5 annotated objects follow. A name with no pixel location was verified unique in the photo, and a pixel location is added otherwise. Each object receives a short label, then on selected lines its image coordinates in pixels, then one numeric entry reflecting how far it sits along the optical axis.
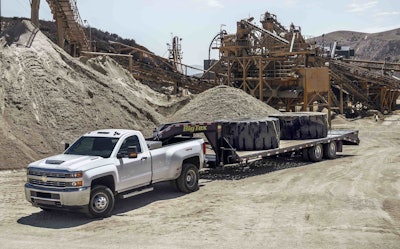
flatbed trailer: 14.37
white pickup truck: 10.48
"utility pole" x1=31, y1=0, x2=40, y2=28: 25.66
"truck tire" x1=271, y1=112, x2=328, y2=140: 19.86
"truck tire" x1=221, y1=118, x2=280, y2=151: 17.00
